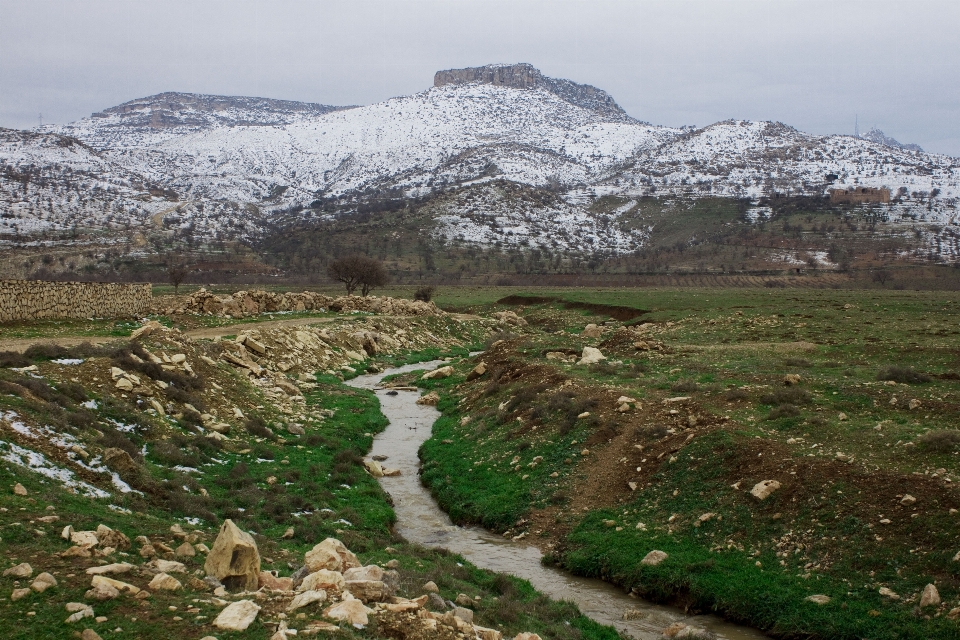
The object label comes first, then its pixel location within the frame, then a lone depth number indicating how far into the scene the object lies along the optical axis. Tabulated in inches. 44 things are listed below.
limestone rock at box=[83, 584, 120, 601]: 312.0
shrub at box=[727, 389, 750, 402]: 801.1
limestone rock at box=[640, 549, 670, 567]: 531.8
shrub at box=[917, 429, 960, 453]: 550.6
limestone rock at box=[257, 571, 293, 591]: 368.8
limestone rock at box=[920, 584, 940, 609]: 407.2
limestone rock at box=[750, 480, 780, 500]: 554.3
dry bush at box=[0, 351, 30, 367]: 743.8
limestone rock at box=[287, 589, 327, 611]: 334.3
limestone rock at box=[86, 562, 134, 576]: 335.9
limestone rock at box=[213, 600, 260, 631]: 305.3
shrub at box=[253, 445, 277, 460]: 775.1
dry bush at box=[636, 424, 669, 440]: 732.0
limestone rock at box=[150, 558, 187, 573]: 371.6
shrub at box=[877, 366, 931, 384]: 879.1
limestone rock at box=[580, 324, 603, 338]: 1797.7
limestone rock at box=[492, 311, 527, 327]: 2591.0
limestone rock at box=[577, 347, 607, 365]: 1186.0
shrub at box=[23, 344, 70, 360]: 804.6
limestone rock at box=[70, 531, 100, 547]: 368.2
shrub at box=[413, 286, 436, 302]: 3142.2
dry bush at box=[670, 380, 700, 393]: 870.4
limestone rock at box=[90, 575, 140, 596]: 319.0
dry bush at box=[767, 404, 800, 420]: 705.6
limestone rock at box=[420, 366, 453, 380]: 1469.0
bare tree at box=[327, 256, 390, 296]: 3120.1
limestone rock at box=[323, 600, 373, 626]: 325.4
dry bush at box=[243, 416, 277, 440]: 858.8
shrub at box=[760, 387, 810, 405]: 762.2
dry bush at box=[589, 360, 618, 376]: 1054.4
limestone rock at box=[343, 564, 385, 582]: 382.0
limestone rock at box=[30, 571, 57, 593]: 309.9
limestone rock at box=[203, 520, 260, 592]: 366.9
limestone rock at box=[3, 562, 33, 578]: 319.6
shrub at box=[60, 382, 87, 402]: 688.4
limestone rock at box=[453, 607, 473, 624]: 370.1
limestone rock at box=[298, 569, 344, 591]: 359.9
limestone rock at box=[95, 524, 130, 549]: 383.9
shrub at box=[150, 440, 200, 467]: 657.0
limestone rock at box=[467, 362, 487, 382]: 1344.7
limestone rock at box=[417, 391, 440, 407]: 1254.9
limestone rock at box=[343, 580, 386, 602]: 357.7
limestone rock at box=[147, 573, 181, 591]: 339.6
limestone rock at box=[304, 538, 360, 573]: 397.1
